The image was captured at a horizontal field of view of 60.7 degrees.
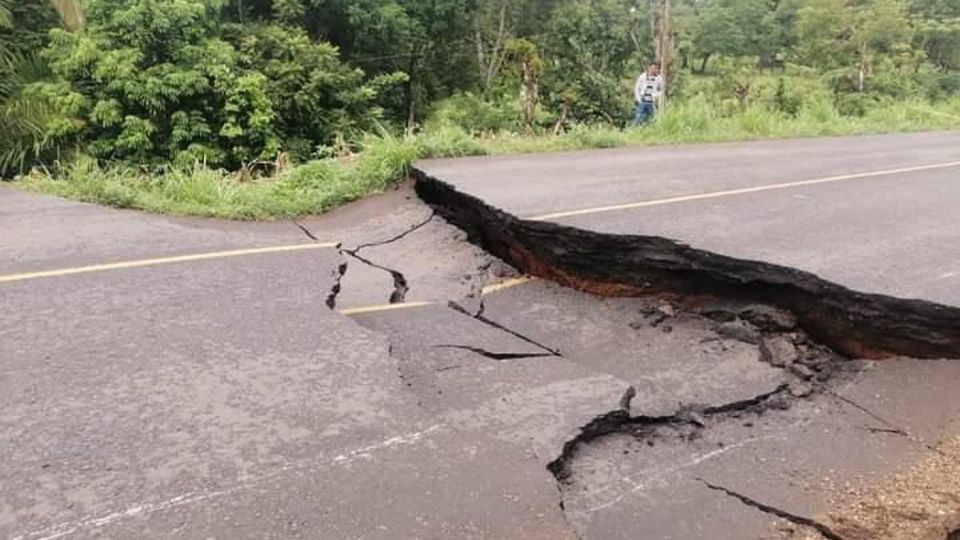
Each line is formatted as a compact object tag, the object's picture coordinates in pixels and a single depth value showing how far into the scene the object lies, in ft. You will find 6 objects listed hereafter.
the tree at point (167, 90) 46.83
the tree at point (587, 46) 80.07
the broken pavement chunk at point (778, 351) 14.58
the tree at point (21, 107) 39.29
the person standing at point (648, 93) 47.14
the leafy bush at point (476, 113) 65.98
